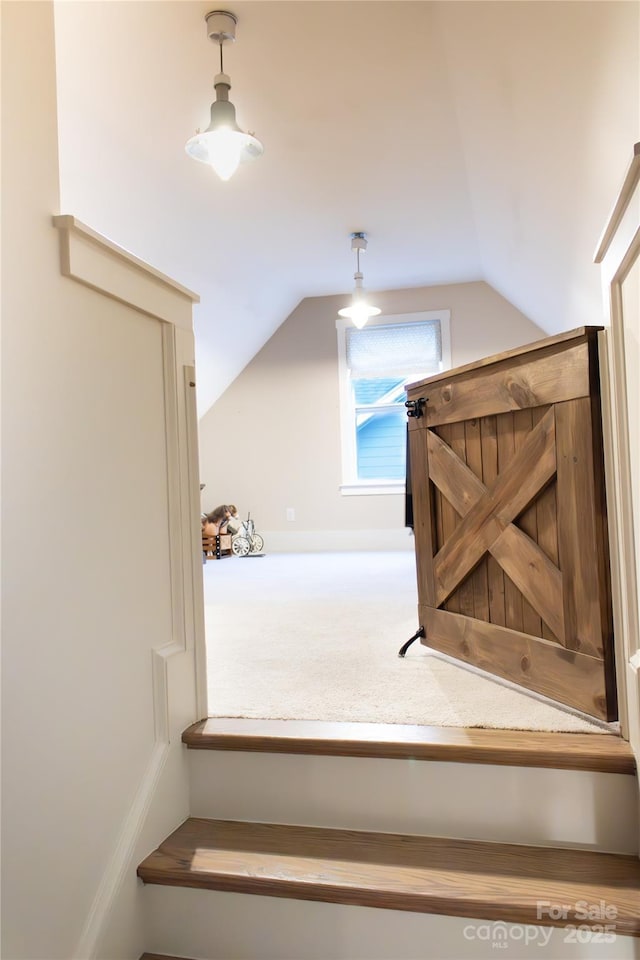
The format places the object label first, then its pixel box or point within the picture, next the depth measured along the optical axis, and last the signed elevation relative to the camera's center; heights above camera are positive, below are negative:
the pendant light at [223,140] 2.39 +1.38
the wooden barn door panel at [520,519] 1.55 -0.06
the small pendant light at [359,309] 4.60 +1.40
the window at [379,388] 5.53 +1.02
